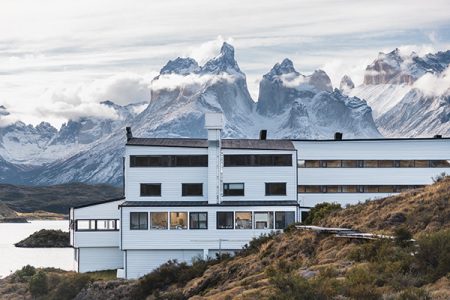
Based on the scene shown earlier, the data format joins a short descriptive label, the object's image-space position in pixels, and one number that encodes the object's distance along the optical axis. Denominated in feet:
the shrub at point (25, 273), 274.89
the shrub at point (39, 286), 239.09
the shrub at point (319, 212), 223.81
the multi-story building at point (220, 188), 270.46
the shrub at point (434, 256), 122.72
